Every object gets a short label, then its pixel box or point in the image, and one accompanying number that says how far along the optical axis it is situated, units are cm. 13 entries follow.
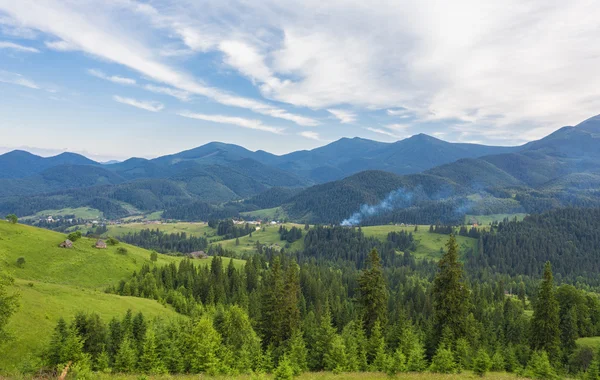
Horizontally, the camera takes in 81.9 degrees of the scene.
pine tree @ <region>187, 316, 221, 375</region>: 4391
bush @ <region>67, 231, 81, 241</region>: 12654
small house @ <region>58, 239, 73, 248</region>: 11756
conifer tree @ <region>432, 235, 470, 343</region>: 5450
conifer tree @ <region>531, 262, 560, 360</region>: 6156
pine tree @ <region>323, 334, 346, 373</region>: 4692
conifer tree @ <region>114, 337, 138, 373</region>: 4331
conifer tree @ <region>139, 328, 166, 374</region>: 4419
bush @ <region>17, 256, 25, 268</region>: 9725
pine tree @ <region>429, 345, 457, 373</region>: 4262
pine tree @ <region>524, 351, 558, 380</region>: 4206
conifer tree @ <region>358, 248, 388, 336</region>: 6053
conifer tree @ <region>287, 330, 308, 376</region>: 5016
